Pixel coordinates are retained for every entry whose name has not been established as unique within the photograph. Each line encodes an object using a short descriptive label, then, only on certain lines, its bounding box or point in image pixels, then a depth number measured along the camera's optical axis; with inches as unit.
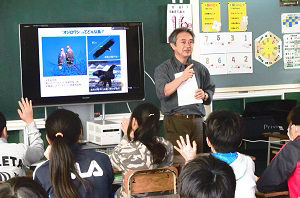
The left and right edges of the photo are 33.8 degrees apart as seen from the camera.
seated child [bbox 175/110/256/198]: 100.3
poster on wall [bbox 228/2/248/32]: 222.8
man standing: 173.3
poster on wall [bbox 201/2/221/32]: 217.0
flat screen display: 173.5
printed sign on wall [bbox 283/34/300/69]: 234.5
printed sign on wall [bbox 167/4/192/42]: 205.0
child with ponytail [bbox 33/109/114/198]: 96.4
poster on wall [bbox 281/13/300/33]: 232.7
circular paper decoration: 228.7
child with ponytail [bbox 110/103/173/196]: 124.5
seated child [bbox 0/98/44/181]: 111.7
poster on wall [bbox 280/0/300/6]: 232.2
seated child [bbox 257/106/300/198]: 110.1
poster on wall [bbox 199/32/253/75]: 219.3
